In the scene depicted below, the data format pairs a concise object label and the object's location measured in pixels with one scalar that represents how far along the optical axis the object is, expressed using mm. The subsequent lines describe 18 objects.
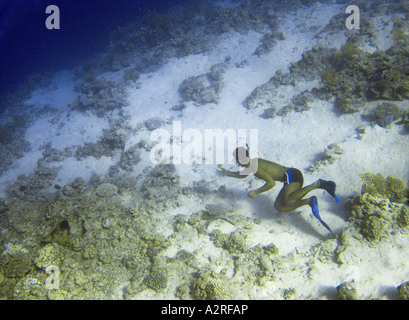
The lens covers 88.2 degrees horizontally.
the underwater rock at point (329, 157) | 5785
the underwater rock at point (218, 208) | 4980
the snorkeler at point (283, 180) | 4125
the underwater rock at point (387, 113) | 5883
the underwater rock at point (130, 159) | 7756
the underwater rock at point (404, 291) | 3092
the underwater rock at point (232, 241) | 4102
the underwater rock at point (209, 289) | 3275
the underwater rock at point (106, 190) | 5840
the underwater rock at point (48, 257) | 3578
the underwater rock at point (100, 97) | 10812
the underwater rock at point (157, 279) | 3576
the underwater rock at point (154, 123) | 8836
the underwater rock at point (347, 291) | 3176
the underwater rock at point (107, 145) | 8495
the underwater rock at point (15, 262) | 3439
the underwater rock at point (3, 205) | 4890
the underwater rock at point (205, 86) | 9393
